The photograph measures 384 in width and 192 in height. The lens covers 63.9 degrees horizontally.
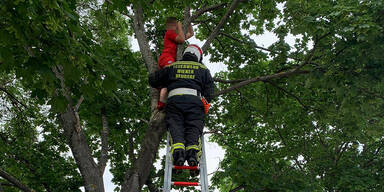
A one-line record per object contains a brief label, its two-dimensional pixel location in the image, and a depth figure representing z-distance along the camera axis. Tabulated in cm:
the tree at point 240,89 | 293
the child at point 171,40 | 570
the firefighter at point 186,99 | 439
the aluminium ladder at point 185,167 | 420
